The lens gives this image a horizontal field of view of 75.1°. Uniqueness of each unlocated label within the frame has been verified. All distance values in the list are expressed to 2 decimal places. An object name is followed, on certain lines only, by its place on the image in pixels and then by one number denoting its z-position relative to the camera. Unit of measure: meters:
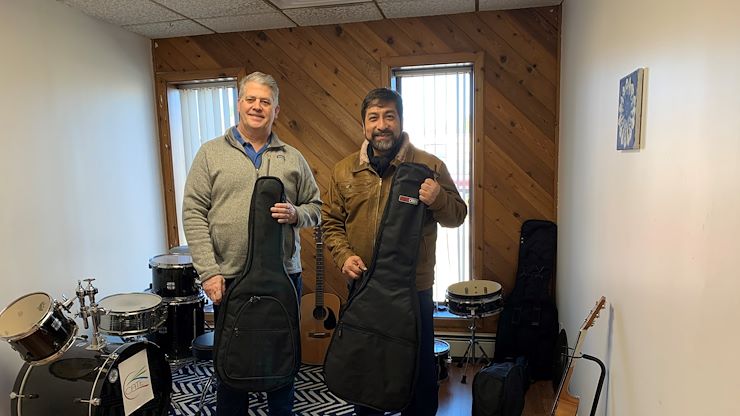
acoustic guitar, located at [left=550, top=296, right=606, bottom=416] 1.55
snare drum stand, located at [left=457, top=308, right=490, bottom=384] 2.80
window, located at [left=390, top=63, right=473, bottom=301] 3.04
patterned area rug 2.45
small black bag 2.16
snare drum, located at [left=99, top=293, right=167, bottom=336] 2.20
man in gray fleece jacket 1.74
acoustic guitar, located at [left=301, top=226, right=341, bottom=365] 2.98
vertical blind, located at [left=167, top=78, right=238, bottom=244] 3.33
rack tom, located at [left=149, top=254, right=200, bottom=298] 2.66
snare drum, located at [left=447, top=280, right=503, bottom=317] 2.66
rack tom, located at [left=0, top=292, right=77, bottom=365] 1.68
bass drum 1.80
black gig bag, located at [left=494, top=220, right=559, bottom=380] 2.75
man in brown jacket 1.70
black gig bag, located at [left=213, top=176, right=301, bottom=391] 1.71
